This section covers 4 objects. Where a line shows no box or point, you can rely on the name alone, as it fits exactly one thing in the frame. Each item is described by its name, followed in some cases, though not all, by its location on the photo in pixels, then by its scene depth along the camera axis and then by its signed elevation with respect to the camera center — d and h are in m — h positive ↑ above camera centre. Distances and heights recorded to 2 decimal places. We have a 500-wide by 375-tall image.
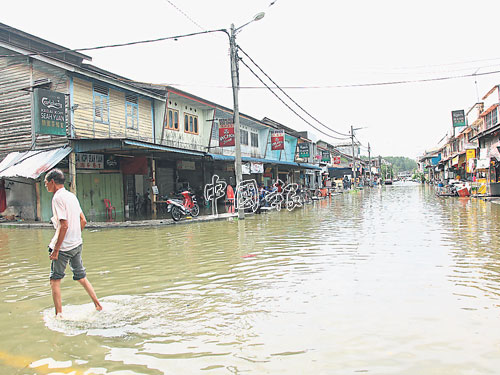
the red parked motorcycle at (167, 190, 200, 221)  15.77 -0.47
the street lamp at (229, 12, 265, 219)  16.02 +4.12
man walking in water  4.49 -0.43
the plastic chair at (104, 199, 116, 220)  18.64 -0.45
